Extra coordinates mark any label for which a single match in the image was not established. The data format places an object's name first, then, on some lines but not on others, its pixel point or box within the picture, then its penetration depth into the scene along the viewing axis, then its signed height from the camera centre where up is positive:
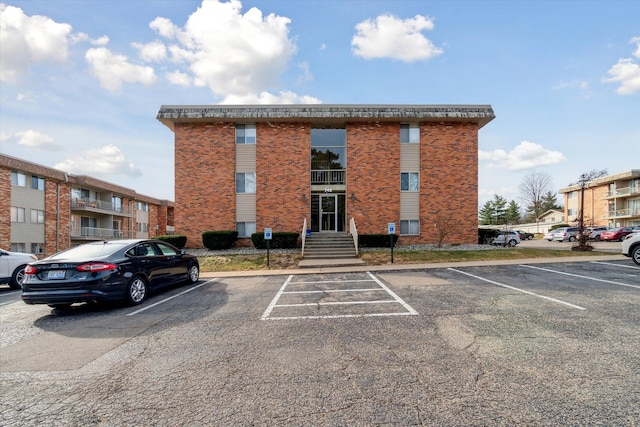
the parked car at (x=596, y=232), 32.18 -1.61
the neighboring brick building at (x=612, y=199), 39.69 +2.44
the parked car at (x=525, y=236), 38.84 -2.43
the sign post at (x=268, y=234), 13.40 -0.79
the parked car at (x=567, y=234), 31.61 -1.82
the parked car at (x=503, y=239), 23.47 -1.81
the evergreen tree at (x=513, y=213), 62.44 +0.71
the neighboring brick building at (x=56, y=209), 24.28 +0.56
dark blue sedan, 6.14 -1.25
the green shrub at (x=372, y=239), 17.81 -1.32
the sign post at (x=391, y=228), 13.65 -0.52
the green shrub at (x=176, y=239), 18.12 -1.41
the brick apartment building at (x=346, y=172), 19.30 +2.75
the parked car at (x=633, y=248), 11.91 -1.18
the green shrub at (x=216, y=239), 18.02 -1.37
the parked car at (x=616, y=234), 30.27 -1.67
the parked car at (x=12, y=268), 10.03 -1.75
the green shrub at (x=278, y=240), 17.75 -1.39
